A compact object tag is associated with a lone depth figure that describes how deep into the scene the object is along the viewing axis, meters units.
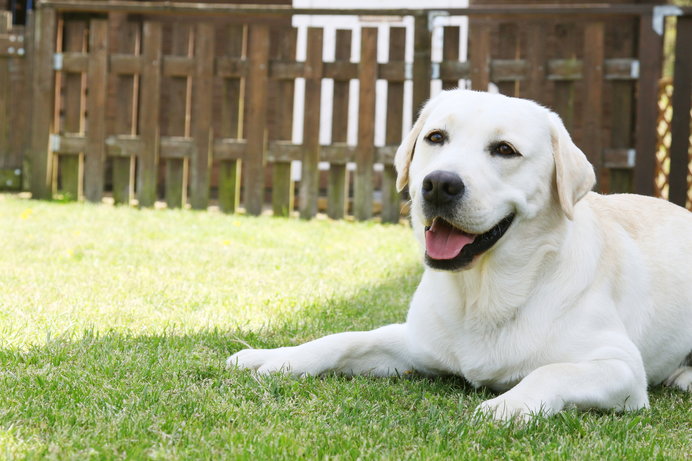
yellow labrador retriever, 2.84
